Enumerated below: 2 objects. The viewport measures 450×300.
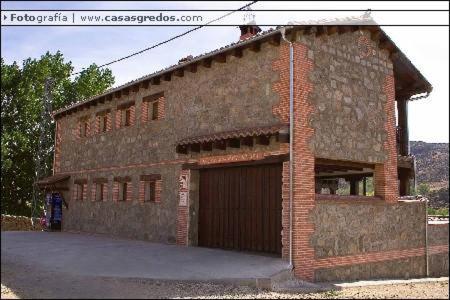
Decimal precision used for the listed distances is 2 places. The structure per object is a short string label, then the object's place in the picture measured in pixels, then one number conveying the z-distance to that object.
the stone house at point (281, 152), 11.09
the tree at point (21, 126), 28.45
